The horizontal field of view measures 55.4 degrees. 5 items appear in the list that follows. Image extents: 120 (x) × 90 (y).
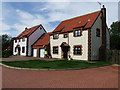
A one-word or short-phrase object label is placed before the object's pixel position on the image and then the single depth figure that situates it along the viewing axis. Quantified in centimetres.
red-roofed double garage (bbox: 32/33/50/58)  2755
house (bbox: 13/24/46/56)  3193
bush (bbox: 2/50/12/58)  2652
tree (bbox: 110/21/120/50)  3442
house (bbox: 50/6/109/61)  2002
